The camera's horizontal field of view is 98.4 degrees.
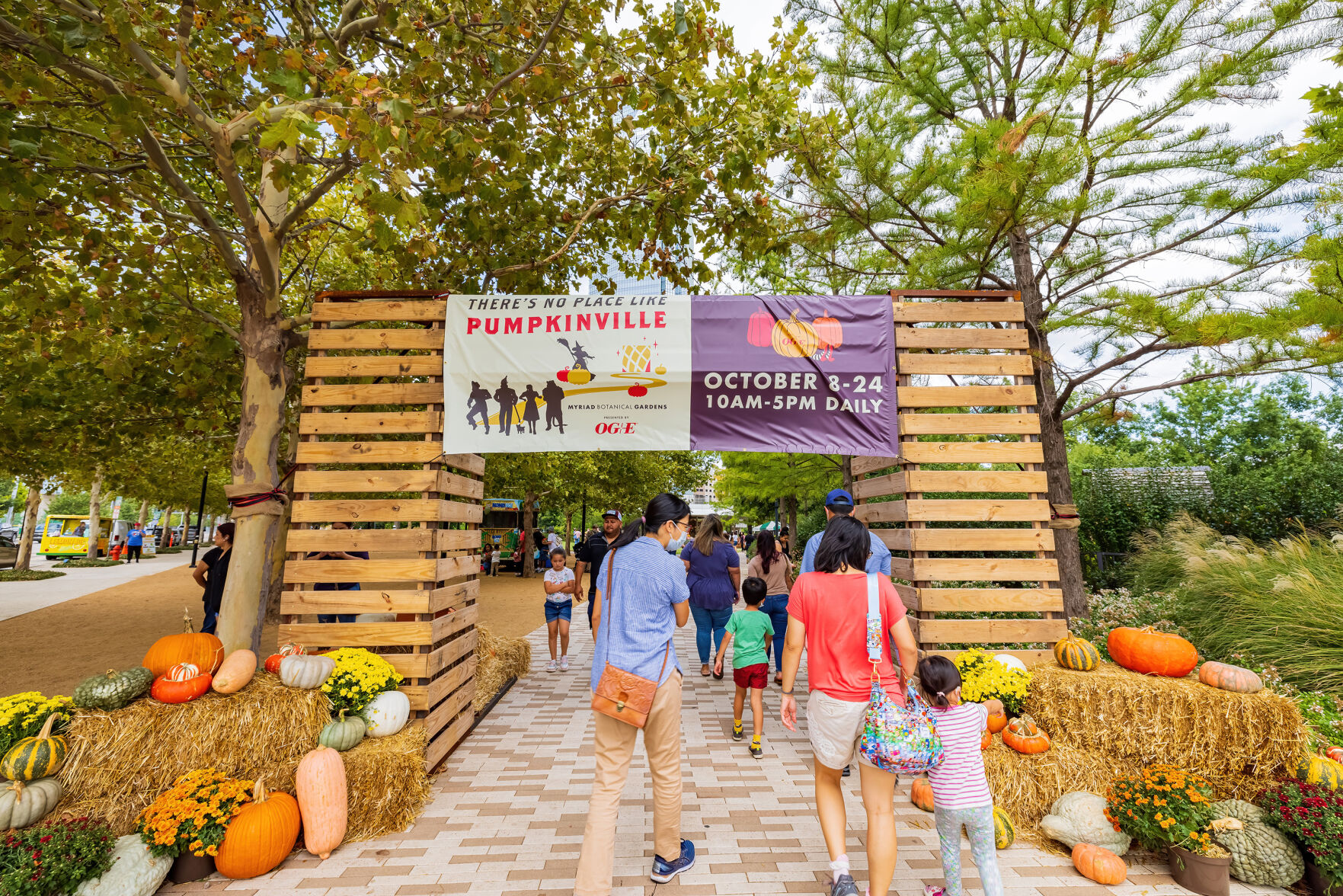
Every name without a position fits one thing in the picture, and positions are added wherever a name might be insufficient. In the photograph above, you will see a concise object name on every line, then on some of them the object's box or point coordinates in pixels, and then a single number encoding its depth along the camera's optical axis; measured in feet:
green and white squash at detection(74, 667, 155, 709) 11.93
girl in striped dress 9.15
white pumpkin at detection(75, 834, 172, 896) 9.68
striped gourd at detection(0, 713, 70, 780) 10.66
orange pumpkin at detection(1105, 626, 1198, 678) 13.51
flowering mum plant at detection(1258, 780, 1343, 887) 9.90
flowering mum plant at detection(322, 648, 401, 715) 13.29
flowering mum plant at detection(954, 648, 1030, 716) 13.56
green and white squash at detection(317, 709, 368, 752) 12.65
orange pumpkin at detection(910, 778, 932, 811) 13.32
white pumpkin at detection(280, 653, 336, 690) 13.25
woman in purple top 22.35
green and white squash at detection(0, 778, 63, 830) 10.27
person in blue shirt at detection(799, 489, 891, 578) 14.47
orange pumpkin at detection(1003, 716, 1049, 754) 12.68
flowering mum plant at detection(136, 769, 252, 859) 10.48
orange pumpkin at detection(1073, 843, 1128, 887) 10.49
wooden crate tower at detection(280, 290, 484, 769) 15.16
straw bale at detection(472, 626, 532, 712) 21.72
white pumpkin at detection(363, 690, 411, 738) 13.51
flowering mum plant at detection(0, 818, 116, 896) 8.90
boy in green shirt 17.20
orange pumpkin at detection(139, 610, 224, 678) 12.84
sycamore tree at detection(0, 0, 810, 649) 13.41
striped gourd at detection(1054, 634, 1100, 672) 14.11
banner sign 16.60
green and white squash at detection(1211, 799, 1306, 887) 10.33
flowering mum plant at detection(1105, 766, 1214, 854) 10.62
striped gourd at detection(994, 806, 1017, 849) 11.57
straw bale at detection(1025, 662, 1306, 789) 11.76
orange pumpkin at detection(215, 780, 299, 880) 10.71
